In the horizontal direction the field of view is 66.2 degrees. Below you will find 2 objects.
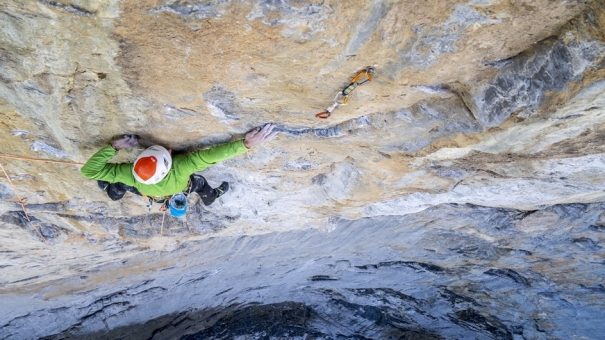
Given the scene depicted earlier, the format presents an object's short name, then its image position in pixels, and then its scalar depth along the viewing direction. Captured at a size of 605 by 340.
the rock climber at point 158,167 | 3.17
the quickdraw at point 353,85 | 2.47
